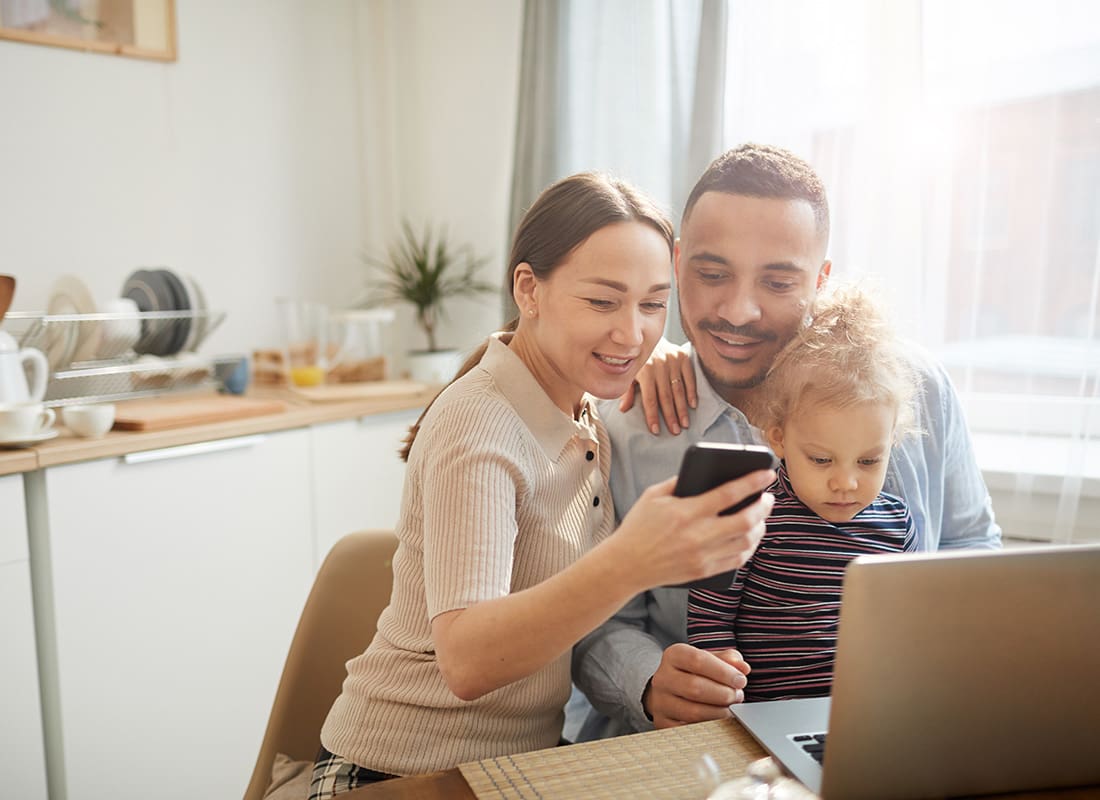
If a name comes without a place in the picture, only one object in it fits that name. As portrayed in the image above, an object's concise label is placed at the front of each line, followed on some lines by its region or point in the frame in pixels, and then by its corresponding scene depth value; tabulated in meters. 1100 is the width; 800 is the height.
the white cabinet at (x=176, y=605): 1.90
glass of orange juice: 2.60
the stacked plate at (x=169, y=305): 2.32
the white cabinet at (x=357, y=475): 2.38
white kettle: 1.86
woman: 0.99
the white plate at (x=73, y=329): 2.12
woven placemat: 0.83
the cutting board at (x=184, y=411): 2.02
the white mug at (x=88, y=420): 1.92
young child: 1.14
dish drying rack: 2.05
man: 1.33
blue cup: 2.42
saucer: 1.81
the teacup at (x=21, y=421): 1.78
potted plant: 2.79
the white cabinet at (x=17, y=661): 1.78
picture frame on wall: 2.29
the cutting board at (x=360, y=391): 2.45
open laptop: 0.72
